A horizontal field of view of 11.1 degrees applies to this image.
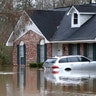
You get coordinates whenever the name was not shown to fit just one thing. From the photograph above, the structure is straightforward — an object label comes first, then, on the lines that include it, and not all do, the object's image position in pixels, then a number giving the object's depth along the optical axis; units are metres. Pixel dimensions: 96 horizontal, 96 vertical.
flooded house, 49.22
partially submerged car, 42.19
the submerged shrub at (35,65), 52.29
